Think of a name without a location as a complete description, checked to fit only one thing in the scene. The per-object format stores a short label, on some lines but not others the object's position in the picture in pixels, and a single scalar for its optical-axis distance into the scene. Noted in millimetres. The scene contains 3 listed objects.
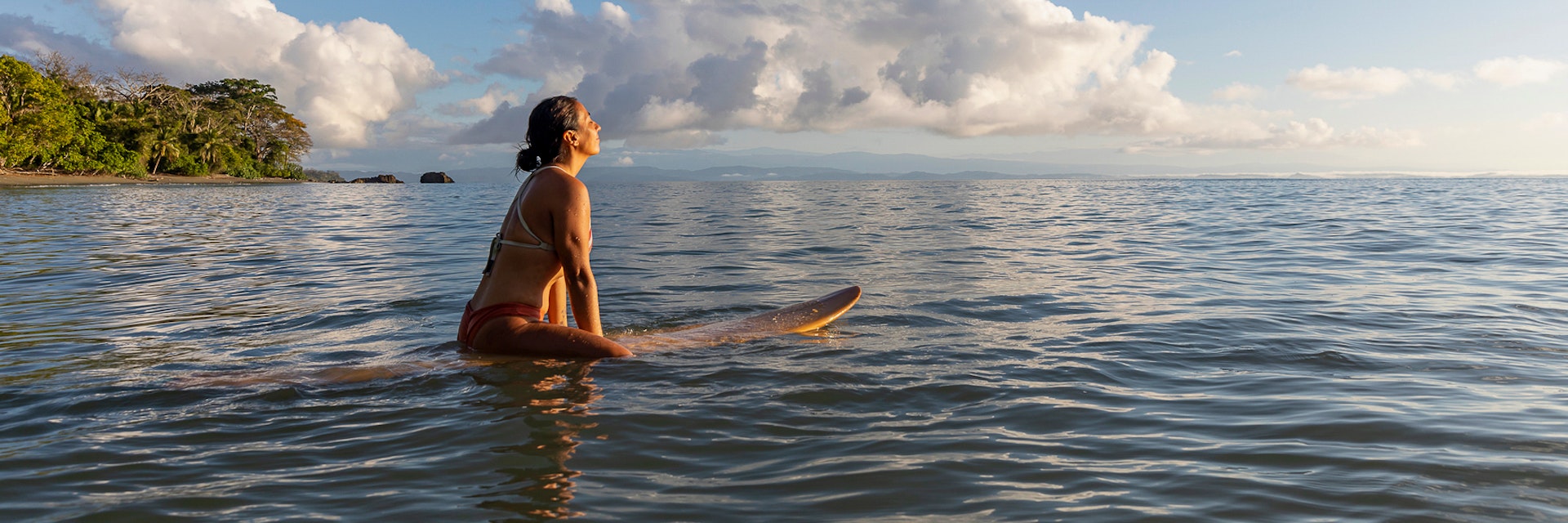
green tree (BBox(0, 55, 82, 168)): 51344
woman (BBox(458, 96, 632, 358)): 5449
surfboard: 5156
